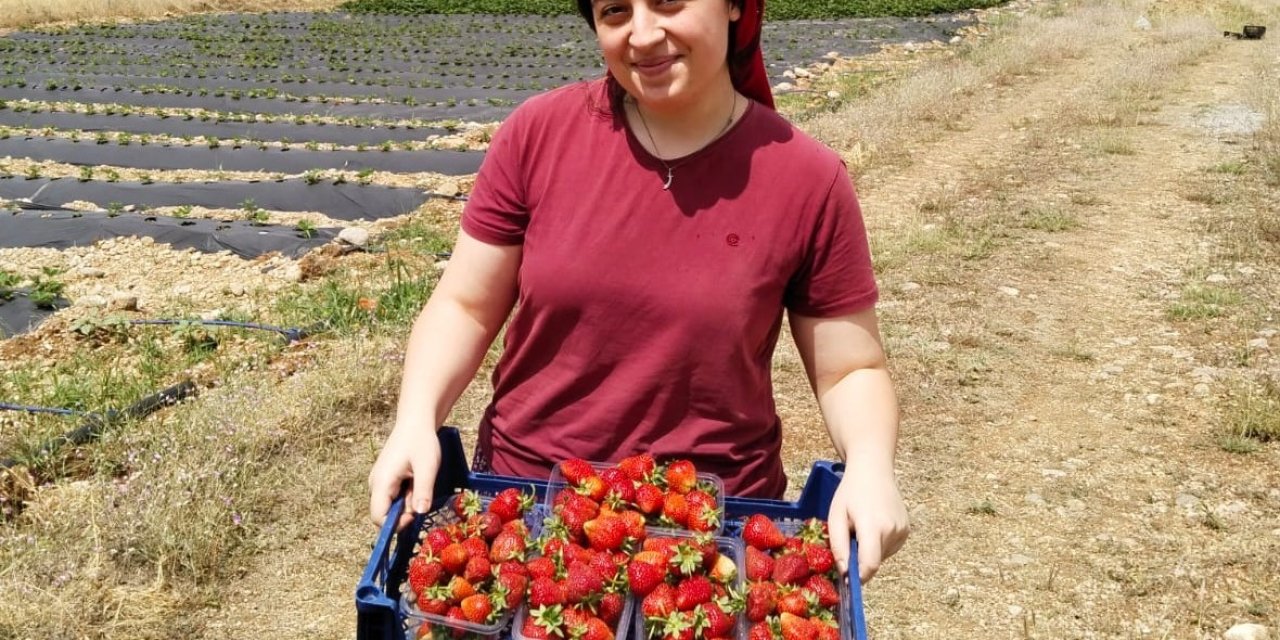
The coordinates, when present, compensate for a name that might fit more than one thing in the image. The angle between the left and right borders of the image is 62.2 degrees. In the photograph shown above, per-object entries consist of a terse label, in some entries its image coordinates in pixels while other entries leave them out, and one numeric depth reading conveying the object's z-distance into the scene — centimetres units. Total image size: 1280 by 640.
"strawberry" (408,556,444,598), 144
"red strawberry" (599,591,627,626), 144
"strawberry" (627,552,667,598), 146
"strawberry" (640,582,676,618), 141
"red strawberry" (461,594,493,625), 141
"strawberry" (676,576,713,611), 143
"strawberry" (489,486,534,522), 160
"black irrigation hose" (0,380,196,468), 409
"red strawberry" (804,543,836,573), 152
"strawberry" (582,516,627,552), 153
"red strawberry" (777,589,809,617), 145
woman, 164
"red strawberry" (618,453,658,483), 168
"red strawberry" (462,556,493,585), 145
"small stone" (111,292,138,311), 596
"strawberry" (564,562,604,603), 142
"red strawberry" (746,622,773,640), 143
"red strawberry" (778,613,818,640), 141
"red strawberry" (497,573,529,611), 143
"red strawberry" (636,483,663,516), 162
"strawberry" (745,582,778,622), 146
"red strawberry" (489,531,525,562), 149
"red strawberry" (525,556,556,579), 146
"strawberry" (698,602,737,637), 141
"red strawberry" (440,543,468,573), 147
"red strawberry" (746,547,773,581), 152
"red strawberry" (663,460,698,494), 166
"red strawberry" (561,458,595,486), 165
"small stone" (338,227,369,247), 710
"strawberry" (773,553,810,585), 150
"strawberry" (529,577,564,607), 141
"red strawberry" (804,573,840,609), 148
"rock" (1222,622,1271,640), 302
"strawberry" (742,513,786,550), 158
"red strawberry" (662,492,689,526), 160
